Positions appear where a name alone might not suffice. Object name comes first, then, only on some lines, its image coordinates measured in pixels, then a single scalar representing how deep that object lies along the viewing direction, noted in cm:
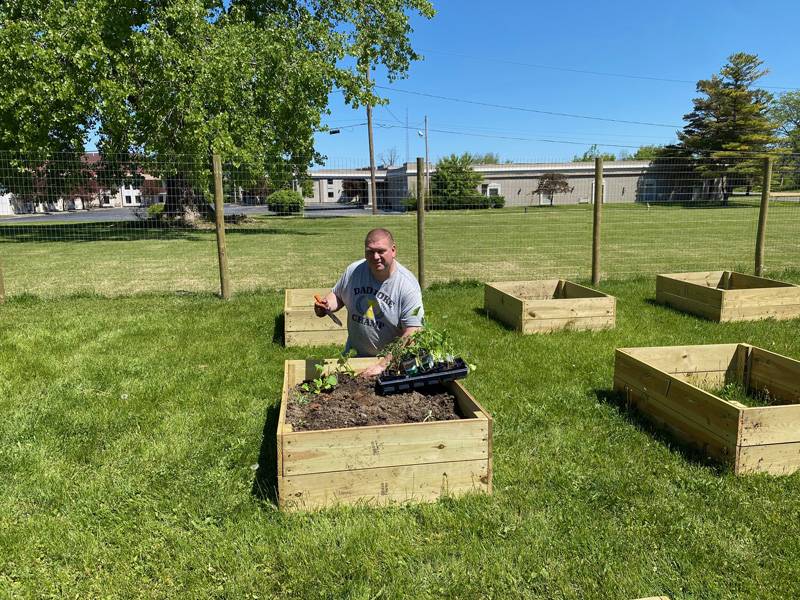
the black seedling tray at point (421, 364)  362
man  396
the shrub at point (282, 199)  1868
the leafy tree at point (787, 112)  7137
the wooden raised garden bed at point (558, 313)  659
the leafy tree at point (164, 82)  1703
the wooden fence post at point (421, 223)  873
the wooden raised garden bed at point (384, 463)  296
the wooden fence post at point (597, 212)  930
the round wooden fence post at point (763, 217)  950
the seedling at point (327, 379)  373
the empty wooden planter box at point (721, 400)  333
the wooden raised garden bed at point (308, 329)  615
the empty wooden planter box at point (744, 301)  701
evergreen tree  4675
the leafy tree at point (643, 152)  8219
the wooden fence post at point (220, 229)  838
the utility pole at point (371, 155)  3433
